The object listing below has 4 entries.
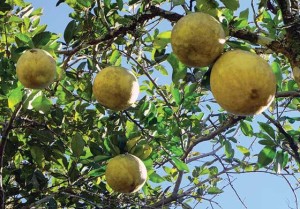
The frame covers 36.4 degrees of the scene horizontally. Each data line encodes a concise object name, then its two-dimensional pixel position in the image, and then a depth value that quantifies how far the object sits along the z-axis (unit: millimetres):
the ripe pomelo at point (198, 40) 1726
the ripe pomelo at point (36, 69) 2316
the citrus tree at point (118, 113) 2047
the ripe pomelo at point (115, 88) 2197
